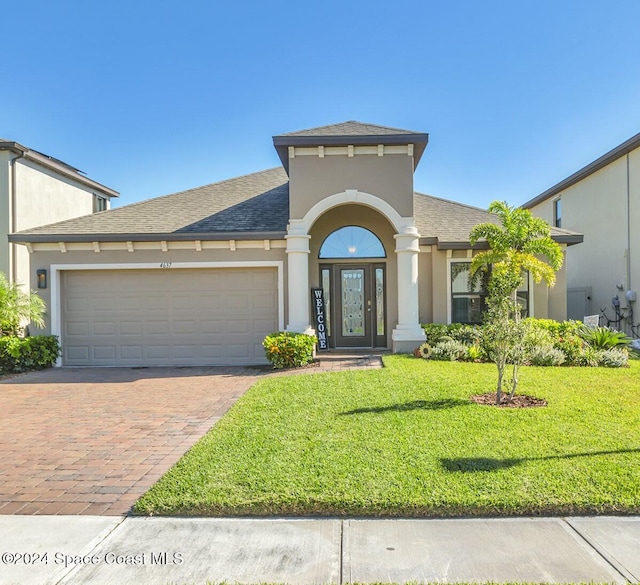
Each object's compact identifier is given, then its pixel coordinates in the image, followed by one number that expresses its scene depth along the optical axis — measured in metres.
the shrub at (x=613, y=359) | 10.25
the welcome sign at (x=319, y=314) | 12.85
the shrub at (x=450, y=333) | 11.69
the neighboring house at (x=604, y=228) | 15.20
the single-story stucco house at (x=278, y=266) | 11.79
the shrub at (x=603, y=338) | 11.30
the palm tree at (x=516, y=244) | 11.22
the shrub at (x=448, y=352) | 10.88
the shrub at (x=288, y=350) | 10.55
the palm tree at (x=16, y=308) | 11.11
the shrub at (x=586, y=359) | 10.34
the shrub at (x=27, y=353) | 11.04
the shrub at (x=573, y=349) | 10.45
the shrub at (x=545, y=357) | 10.30
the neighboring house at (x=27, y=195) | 13.69
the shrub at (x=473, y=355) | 10.93
